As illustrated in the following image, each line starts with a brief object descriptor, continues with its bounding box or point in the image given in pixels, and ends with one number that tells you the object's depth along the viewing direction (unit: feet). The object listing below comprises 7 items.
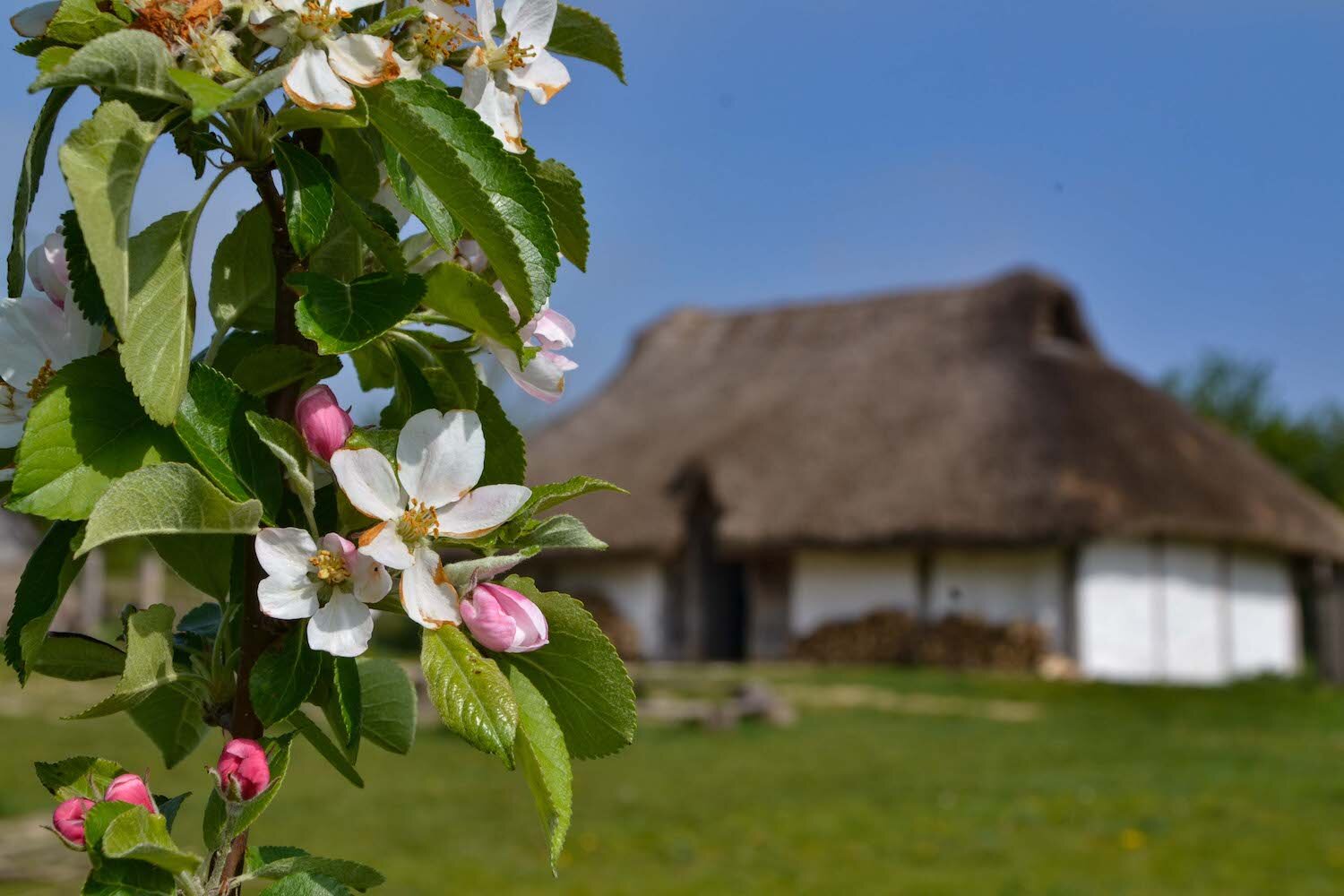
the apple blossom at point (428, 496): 1.54
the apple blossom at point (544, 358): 1.72
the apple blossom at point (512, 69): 1.65
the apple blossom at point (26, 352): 1.64
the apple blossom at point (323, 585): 1.53
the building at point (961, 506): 47.79
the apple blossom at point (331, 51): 1.52
